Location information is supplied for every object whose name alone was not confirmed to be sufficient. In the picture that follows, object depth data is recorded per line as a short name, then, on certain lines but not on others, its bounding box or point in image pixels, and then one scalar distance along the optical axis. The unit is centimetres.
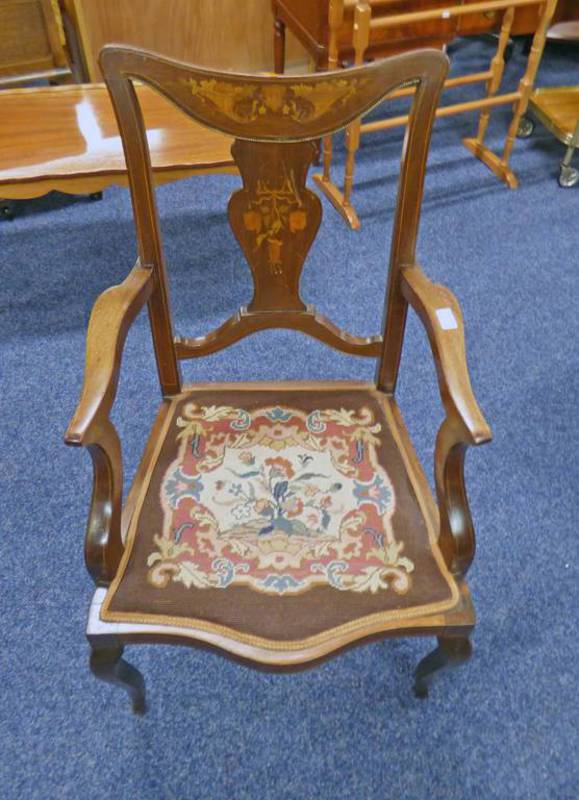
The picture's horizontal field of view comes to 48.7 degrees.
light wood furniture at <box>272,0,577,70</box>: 213
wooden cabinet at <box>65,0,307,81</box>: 284
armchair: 88
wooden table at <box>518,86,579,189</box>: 249
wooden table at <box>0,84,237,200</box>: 180
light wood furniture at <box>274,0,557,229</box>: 192
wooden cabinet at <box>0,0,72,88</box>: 253
